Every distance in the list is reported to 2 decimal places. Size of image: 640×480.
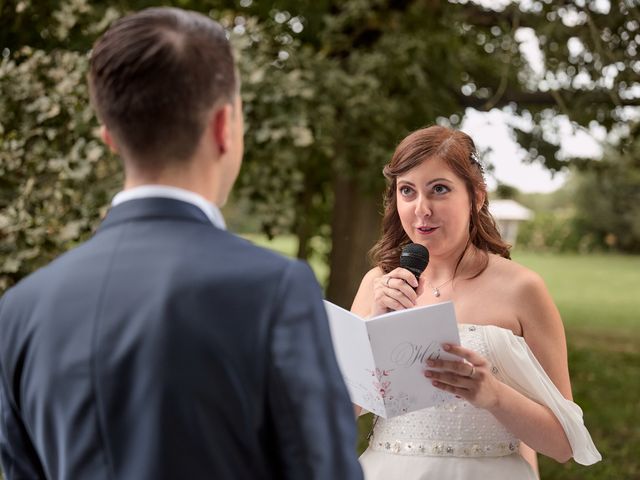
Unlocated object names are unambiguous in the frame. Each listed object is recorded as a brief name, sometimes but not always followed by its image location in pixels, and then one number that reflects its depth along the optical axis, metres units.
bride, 2.52
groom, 1.28
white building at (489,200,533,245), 45.00
